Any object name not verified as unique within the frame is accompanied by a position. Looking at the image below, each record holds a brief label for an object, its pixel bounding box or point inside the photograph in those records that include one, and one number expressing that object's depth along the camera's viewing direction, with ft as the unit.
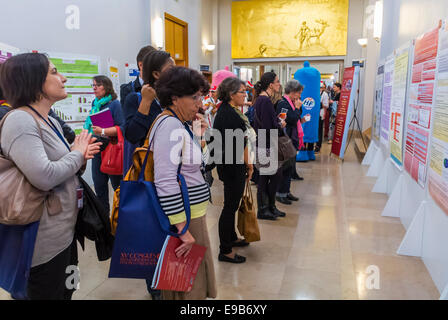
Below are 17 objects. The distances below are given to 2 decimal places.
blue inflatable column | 23.48
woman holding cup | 14.29
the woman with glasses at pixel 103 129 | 8.77
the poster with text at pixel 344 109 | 22.81
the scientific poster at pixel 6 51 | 12.37
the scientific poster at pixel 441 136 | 7.69
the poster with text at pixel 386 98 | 15.47
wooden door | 27.91
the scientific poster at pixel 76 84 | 15.56
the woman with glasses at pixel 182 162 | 4.79
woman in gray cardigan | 4.14
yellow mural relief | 34.74
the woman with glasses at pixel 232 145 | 8.75
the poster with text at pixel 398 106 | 12.52
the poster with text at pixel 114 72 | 18.36
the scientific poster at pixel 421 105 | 9.01
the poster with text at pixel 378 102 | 18.93
